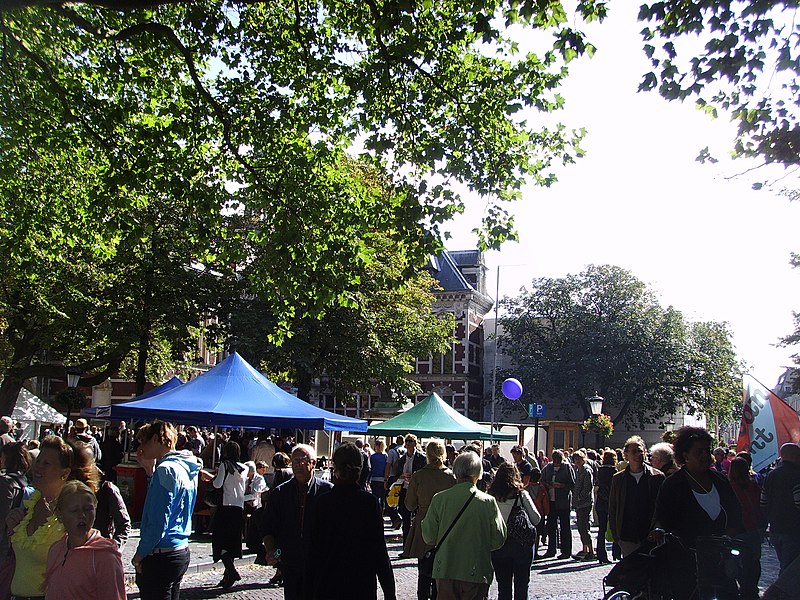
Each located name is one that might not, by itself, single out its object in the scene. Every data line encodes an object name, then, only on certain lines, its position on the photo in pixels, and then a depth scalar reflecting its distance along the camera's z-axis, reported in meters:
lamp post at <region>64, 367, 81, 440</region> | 26.72
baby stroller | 6.17
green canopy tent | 20.50
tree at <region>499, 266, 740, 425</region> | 58.22
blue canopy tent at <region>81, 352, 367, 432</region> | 14.31
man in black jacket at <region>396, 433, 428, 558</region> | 15.37
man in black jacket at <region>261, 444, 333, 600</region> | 6.57
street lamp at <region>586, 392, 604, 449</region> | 29.68
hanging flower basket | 31.41
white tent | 26.36
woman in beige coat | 8.59
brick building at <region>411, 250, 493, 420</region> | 64.75
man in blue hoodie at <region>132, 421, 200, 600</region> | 5.93
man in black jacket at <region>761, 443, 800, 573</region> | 9.26
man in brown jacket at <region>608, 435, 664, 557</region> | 8.97
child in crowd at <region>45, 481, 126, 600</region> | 4.31
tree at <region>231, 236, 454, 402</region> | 32.62
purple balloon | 27.06
